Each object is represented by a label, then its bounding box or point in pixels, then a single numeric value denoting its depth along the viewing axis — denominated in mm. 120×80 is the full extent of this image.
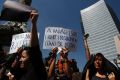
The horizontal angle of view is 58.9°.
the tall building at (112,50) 64267
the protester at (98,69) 2191
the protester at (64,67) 2587
